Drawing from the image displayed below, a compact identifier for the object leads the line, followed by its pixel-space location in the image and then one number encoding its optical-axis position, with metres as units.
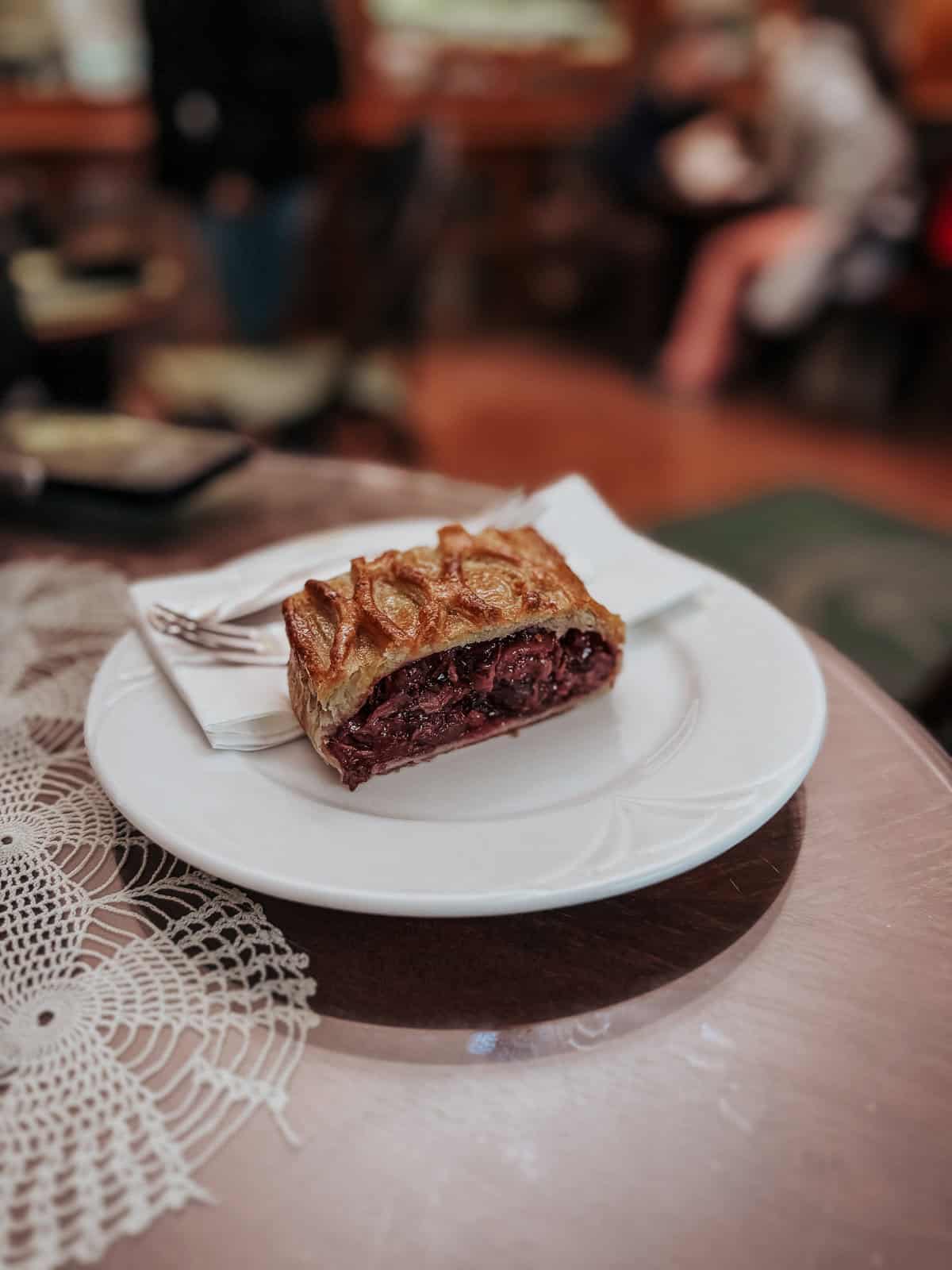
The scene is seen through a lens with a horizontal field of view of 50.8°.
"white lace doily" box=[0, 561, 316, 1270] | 0.51
